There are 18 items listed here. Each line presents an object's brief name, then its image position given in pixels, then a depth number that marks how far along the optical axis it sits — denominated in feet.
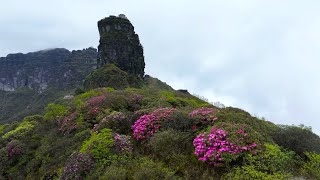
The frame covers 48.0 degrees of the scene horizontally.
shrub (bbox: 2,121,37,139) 63.68
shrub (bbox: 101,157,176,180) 33.50
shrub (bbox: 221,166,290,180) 31.89
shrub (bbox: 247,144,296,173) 34.09
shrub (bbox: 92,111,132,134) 48.89
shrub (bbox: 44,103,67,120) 68.32
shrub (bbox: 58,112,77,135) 55.72
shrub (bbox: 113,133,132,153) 41.01
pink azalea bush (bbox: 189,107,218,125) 44.55
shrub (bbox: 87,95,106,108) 61.77
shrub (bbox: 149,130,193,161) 39.32
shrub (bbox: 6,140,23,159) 56.75
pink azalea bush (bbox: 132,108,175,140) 45.14
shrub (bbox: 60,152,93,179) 38.40
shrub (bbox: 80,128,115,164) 39.85
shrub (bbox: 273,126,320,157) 41.24
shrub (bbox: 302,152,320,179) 34.06
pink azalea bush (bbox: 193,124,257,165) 35.81
